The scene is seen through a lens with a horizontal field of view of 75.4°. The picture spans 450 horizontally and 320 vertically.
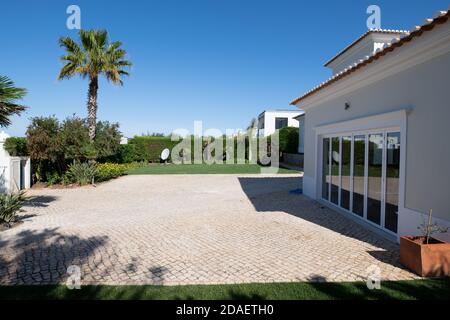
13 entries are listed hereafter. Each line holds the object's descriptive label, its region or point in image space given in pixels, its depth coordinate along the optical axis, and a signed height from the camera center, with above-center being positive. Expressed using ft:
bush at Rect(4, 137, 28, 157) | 52.03 +0.40
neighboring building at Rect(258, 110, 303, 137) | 161.38 +17.47
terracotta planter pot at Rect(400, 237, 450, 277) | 16.29 -6.07
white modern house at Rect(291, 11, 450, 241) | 18.60 +1.60
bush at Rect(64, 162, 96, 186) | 55.26 -4.80
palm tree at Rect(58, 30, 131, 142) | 61.82 +19.06
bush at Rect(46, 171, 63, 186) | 55.52 -5.64
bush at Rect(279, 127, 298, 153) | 114.11 +4.52
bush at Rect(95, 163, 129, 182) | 60.11 -4.94
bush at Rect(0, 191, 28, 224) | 27.25 -5.58
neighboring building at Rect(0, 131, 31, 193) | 45.95 -3.91
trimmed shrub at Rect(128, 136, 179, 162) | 105.81 +1.25
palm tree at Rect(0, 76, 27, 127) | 24.89 +4.25
